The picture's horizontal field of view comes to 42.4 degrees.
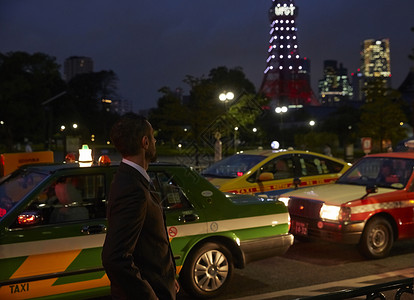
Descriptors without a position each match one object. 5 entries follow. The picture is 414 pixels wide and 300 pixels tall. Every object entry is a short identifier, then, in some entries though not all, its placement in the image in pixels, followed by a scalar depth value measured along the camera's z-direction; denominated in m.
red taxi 7.27
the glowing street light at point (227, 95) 25.73
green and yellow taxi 4.48
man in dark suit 2.30
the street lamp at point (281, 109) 43.01
